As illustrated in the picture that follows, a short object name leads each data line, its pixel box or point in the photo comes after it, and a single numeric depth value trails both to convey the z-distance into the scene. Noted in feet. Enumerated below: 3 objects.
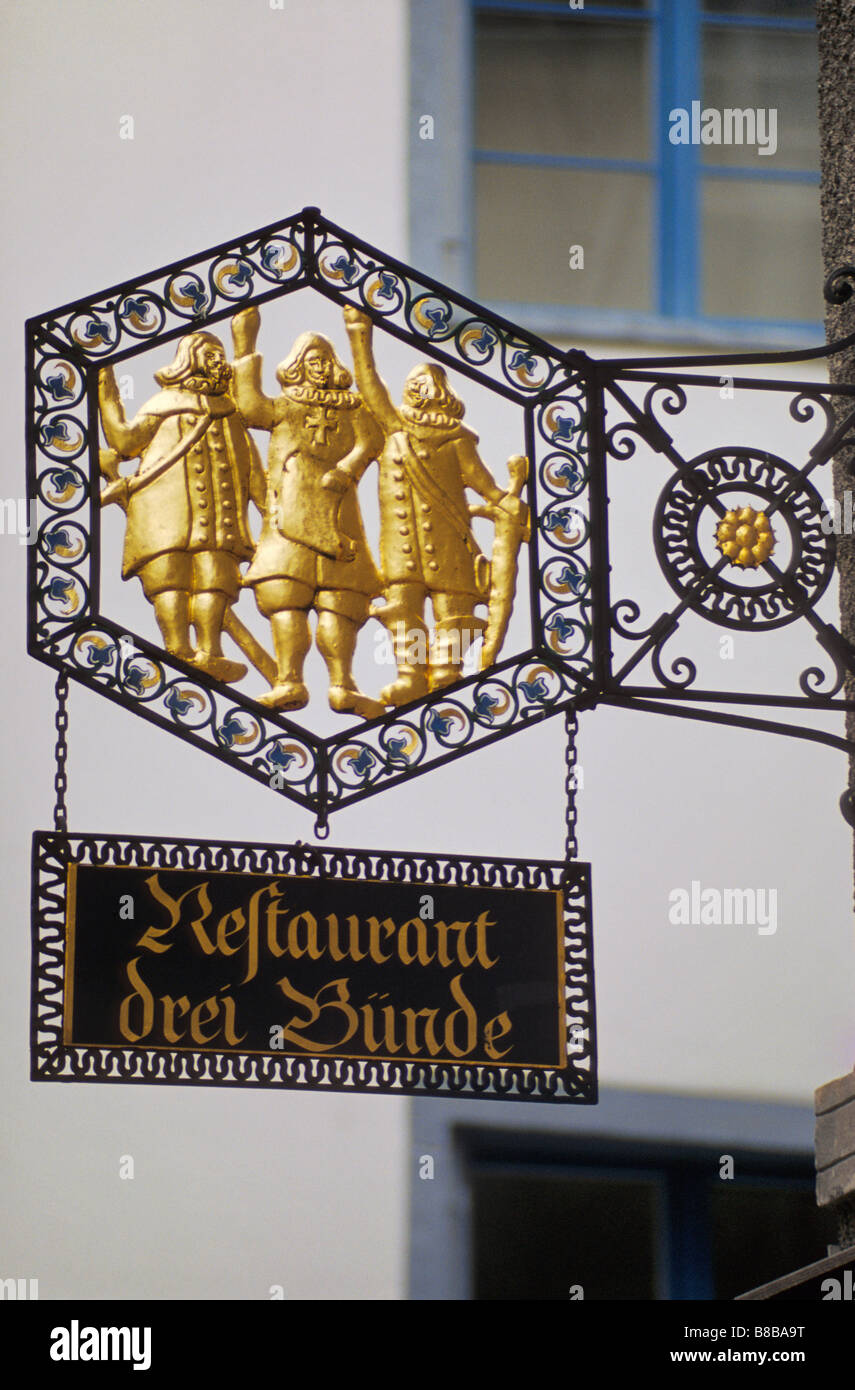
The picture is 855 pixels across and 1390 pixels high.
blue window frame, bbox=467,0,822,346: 28.25
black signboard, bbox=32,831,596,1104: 15.20
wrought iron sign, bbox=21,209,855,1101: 15.87
